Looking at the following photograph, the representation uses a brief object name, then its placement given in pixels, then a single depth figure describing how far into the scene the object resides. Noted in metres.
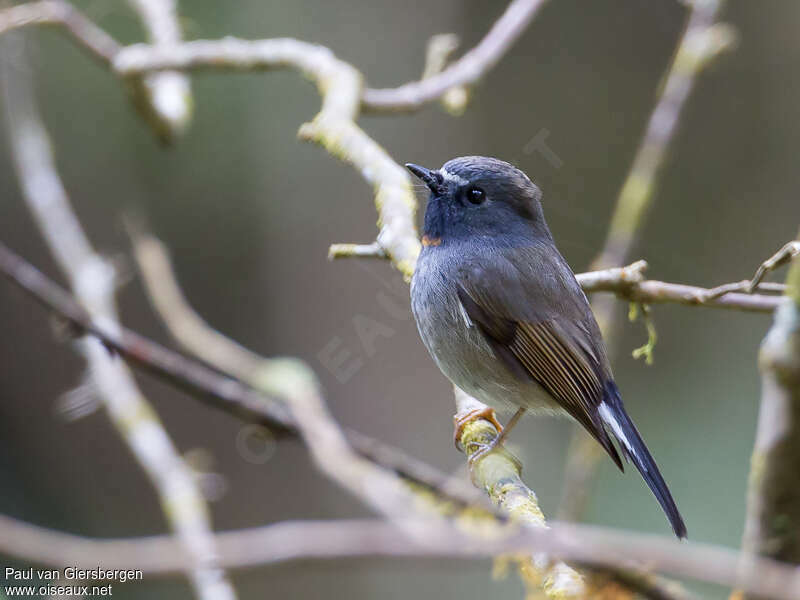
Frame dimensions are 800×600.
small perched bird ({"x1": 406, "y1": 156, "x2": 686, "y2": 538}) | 7.09
